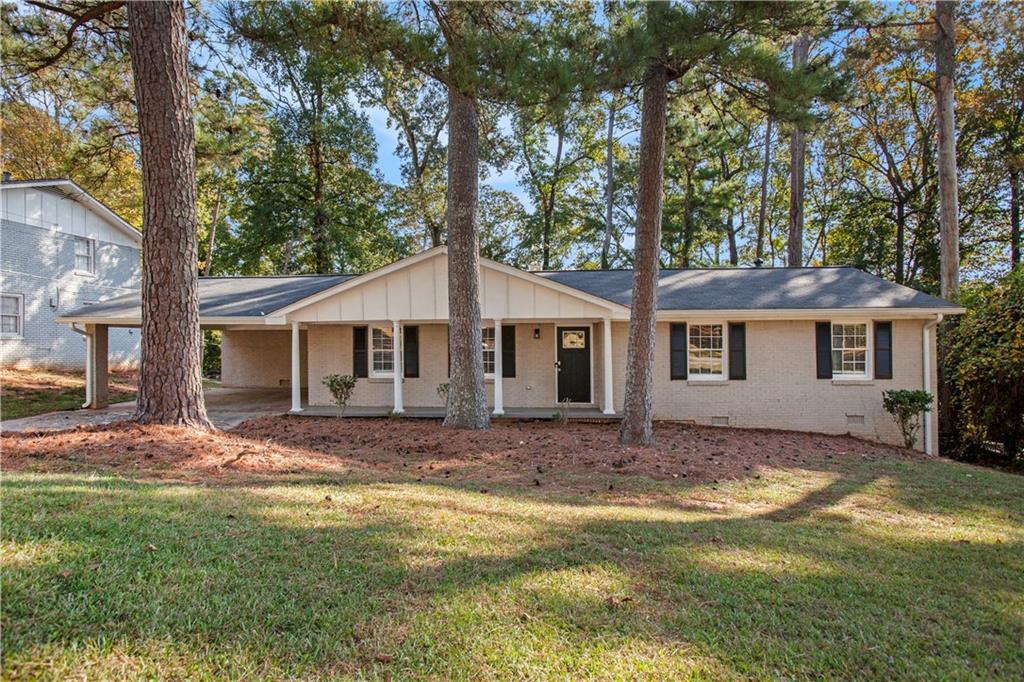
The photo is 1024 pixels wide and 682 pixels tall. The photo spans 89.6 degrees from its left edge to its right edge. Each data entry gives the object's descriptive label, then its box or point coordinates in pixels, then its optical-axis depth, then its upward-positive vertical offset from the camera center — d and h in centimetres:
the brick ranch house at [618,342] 1122 +0
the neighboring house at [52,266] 1591 +283
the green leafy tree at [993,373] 1050 -74
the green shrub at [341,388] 1133 -93
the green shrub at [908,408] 1018 -139
